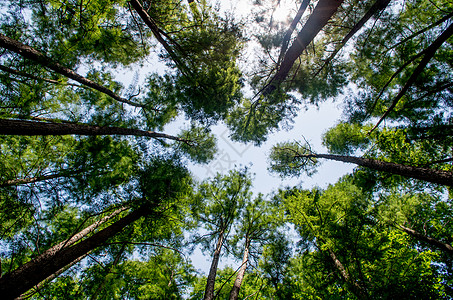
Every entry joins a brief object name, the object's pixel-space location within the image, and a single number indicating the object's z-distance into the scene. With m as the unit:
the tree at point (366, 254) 3.44
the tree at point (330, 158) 3.68
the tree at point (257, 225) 7.52
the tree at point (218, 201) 7.79
